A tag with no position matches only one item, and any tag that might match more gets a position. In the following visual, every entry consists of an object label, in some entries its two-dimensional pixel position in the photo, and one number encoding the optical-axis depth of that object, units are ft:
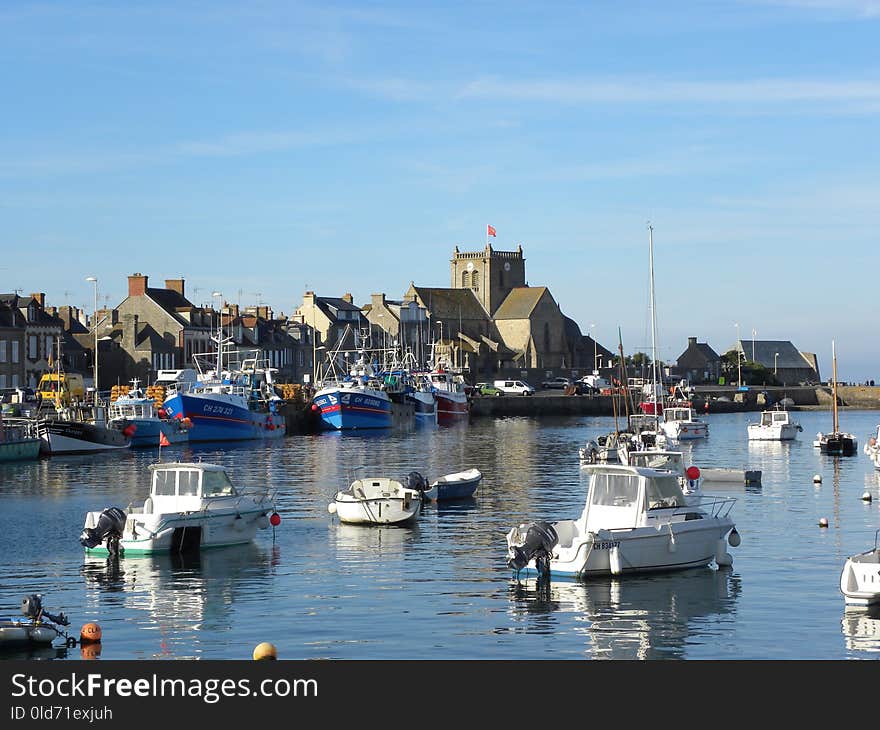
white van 586.04
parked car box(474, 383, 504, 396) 571.69
